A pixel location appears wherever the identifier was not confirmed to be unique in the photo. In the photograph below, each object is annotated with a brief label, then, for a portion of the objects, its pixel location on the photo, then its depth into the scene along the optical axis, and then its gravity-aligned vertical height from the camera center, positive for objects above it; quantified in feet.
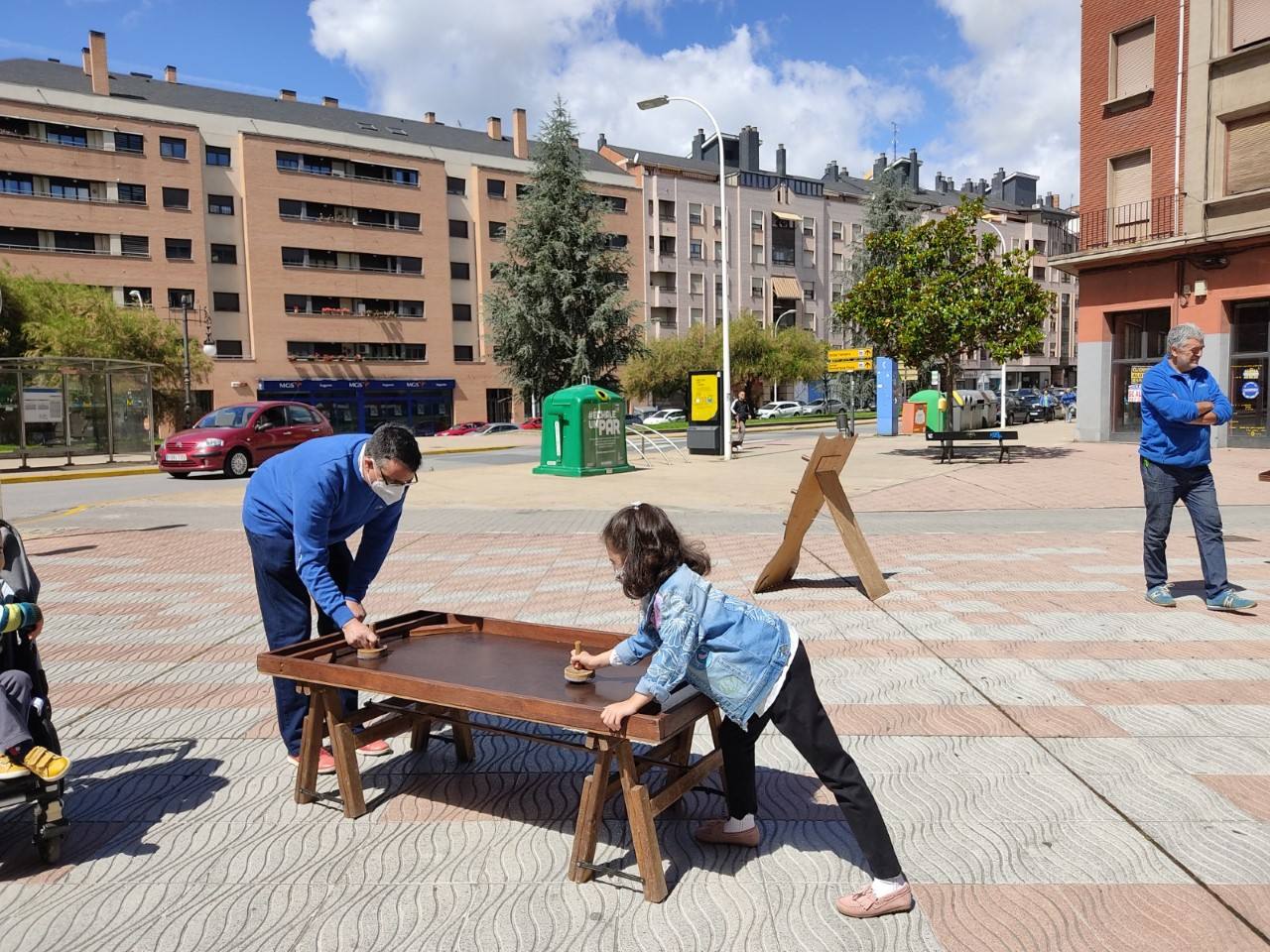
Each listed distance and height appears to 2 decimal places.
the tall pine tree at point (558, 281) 143.74 +17.62
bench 67.97 -3.49
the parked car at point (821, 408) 195.31 -3.37
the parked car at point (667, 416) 162.61 -3.80
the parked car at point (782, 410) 192.03 -3.40
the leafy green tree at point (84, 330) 124.98 +10.23
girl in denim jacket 9.41 -2.72
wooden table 9.70 -3.25
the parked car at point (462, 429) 150.10 -4.95
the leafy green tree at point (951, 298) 68.49 +6.69
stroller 10.20 -3.58
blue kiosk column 108.99 -0.92
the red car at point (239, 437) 65.62 -2.43
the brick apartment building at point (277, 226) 152.35 +30.96
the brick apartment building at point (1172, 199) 71.15 +14.74
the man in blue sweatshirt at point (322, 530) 11.98 -1.72
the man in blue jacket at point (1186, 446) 20.62 -1.36
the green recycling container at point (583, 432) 61.31 -2.35
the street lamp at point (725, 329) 74.69 +5.15
